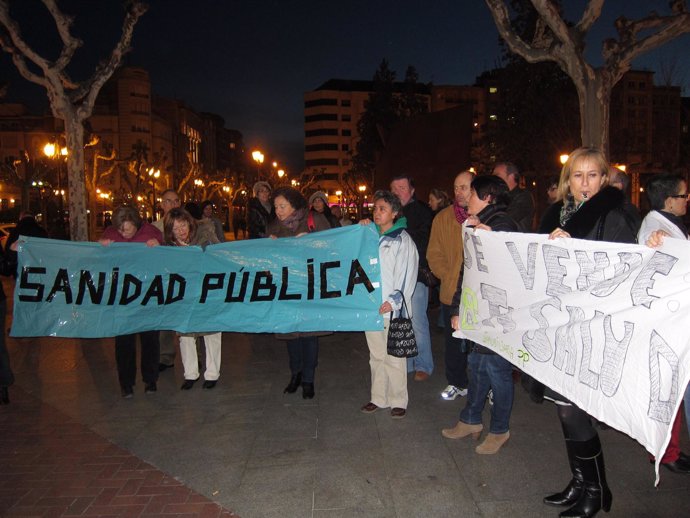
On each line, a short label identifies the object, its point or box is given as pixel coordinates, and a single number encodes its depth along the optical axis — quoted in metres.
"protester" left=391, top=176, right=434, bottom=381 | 5.87
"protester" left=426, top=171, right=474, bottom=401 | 5.17
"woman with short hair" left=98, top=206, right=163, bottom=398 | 5.49
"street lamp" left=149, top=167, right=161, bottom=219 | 38.16
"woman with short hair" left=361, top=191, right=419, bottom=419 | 4.78
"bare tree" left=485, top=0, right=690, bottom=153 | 9.34
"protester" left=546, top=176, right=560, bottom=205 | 6.56
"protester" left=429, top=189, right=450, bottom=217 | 7.39
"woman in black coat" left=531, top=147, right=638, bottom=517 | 3.23
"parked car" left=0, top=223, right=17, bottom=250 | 19.02
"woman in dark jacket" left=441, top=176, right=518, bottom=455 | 4.04
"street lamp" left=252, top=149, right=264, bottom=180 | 25.06
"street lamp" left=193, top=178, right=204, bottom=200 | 51.78
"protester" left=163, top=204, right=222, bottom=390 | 5.78
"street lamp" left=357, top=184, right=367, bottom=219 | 54.88
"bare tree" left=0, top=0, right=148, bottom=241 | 10.69
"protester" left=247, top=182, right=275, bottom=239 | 7.66
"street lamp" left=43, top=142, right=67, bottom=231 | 21.92
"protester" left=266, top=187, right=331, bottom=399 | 5.42
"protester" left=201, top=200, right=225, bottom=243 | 6.86
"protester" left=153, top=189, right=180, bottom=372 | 6.47
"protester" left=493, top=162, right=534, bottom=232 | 5.03
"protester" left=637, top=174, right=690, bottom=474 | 3.71
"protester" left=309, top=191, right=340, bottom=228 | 8.59
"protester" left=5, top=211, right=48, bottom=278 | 7.25
